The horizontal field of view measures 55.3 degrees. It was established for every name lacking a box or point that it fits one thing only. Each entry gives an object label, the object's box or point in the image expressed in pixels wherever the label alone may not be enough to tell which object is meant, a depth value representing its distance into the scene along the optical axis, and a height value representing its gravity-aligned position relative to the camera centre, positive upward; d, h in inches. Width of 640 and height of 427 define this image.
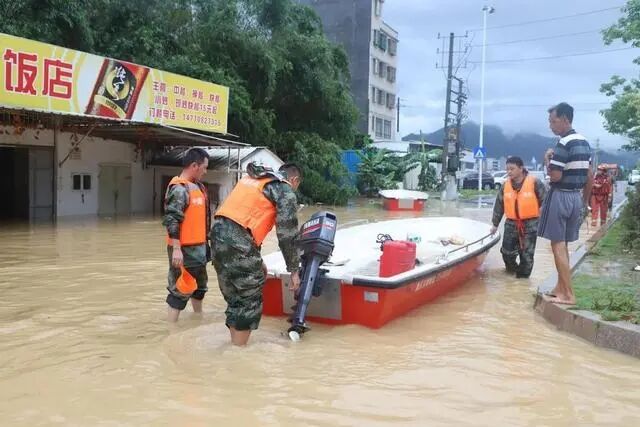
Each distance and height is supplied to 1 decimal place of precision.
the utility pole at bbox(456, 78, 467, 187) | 1284.7 +171.4
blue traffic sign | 1300.4 +81.2
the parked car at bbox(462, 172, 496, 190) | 1654.8 +24.4
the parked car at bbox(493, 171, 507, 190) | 1653.5 +36.7
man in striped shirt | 232.2 +3.1
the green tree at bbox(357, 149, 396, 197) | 1205.7 +24.1
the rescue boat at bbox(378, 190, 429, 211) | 911.7 -18.0
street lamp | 1428.9 +110.6
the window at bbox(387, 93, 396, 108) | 2217.0 +320.7
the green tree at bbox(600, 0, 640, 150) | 735.7 +159.8
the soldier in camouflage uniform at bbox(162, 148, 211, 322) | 212.1 -16.9
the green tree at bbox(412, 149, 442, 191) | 1402.6 +34.1
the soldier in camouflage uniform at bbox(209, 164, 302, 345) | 180.9 -15.6
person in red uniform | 617.3 -1.9
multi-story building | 1969.7 +475.2
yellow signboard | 460.1 +80.7
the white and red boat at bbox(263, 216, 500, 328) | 214.1 -34.7
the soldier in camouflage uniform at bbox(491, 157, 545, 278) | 328.2 -10.7
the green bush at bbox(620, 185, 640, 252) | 398.1 -21.0
